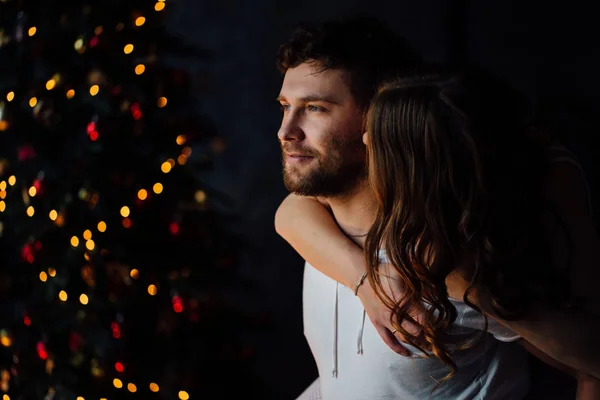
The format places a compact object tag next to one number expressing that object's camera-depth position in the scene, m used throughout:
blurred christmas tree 2.50
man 1.44
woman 1.14
